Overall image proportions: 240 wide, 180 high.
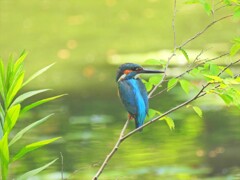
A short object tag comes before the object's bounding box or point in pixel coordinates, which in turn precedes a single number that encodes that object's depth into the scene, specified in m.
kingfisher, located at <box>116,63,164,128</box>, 9.93
